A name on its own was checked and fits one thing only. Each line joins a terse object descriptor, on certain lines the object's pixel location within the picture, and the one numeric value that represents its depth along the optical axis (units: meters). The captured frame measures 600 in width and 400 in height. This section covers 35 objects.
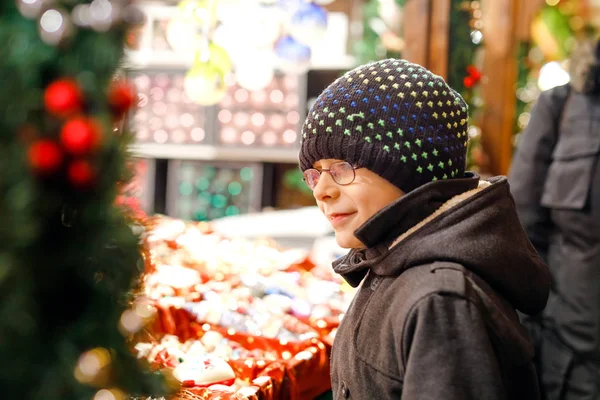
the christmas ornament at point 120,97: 0.66
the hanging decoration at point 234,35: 2.45
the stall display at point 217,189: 5.63
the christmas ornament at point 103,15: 0.64
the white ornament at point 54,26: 0.62
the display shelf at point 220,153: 5.45
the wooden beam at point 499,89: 3.29
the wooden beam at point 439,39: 2.75
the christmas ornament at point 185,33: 2.45
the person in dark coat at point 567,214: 2.06
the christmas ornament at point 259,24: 2.52
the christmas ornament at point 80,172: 0.63
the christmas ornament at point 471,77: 2.78
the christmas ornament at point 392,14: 3.94
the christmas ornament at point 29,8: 0.61
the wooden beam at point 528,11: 4.37
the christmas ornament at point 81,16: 0.63
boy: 0.87
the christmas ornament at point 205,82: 2.42
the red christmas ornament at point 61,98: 0.61
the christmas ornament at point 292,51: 2.71
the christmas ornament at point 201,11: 2.44
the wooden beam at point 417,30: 2.77
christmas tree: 0.60
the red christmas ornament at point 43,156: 0.60
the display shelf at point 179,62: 5.23
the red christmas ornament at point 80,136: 0.61
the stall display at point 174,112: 5.55
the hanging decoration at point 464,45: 2.83
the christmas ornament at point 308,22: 2.52
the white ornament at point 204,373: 1.44
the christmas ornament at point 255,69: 2.69
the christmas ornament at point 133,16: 0.66
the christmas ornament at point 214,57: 2.47
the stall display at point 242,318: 1.47
